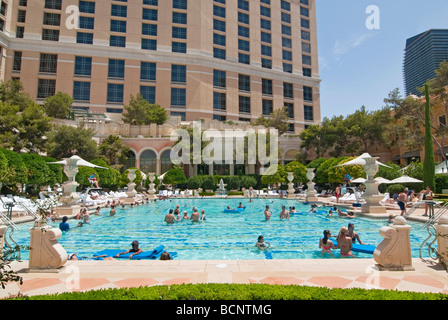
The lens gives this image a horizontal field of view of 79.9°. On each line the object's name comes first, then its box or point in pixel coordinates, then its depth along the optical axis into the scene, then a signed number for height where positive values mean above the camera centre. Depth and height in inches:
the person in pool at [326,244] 301.1 -64.8
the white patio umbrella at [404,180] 697.5 +18.1
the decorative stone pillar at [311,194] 845.8 -23.8
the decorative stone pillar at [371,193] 528.0 -12.7
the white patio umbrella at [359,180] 822.1 +20.6
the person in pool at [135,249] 292.0 -69.0
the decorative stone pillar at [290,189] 1051.3 -9.9
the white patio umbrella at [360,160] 580.0 +60.9
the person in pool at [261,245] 326.0 -71.2
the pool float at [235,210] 690.2 -61.0
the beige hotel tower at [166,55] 1721.2 +912.8
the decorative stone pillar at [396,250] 194.5 -46.1
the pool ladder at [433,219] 238.7 -29.0
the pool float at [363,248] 294.1 -68.3
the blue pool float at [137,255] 281.1 -73.4
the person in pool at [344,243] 288.4 -61.1
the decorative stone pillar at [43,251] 195.0 -47.7
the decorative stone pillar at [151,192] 1051.5 -23.9
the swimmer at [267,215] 551.5 -58.7
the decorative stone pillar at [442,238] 193.9 -36.7
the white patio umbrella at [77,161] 586.6 +55.7
